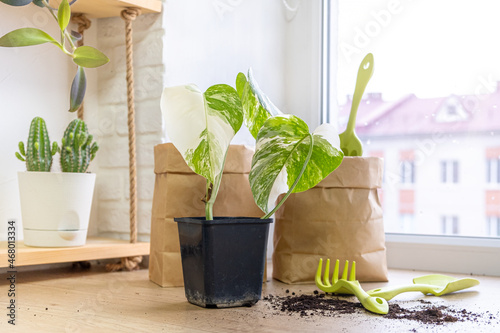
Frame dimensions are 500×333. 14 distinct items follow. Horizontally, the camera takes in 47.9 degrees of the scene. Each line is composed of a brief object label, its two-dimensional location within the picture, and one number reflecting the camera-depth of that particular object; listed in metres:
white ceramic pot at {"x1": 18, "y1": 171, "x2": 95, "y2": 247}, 1.19
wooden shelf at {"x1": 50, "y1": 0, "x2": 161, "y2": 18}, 1.31
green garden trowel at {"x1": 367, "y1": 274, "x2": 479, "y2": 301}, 0.99
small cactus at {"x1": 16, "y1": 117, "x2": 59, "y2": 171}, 1.19
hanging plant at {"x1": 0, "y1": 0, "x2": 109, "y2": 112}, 1.02
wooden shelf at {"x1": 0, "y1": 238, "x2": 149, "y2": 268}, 1.13
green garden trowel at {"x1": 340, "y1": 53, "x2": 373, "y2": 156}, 1.25
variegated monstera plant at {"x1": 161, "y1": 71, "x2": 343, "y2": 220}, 0.89
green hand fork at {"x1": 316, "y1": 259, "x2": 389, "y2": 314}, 0.90
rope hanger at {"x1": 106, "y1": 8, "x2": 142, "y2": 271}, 1.35
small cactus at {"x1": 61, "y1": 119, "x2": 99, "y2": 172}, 1.23
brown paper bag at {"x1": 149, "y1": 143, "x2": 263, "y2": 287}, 1.14
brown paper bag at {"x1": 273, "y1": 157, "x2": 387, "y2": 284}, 1.17
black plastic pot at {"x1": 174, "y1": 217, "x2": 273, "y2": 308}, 0.91
